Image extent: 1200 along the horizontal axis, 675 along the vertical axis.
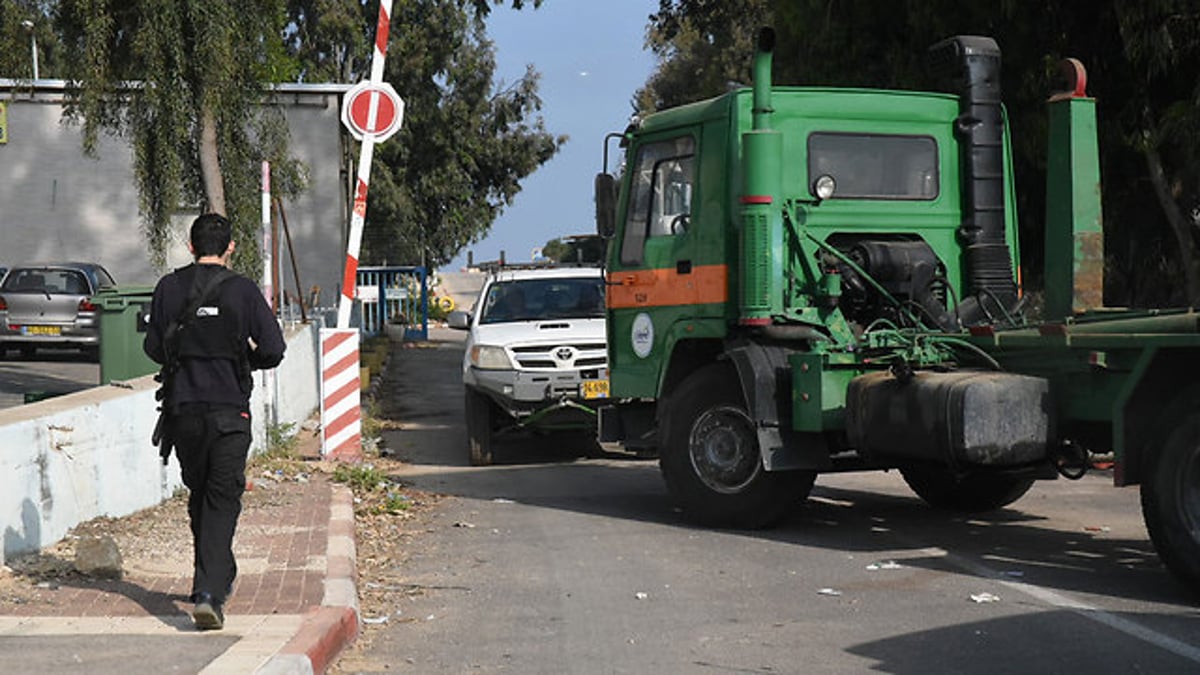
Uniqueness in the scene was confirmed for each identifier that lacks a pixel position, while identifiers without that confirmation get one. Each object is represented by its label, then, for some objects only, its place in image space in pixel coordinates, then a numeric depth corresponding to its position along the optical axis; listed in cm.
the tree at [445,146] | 5144
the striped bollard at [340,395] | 1438
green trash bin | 1727
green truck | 940
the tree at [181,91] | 1834
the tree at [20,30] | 1930
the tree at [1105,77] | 1546
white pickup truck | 1489
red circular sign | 1434
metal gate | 4072
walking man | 723
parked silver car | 2675
